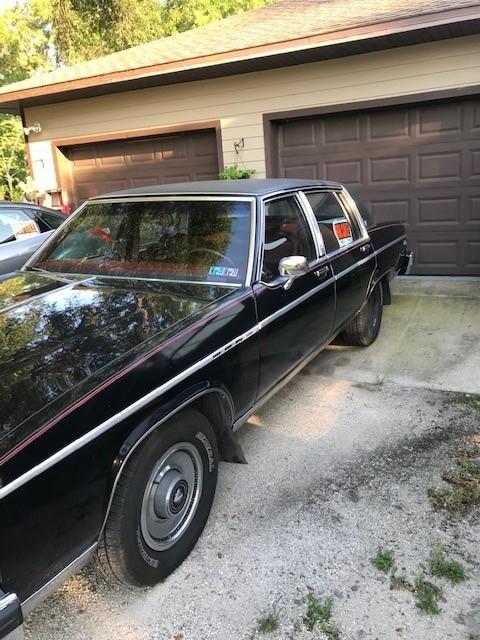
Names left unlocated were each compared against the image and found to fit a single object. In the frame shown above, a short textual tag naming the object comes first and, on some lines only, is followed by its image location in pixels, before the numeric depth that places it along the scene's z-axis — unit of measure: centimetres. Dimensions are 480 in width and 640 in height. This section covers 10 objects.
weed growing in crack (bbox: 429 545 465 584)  253
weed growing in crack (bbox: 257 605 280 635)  228
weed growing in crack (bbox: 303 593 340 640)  226
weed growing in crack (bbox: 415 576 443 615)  236
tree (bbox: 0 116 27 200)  1644
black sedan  193
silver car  575
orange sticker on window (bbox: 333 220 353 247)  459
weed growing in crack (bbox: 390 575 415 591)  248
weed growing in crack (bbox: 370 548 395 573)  260
